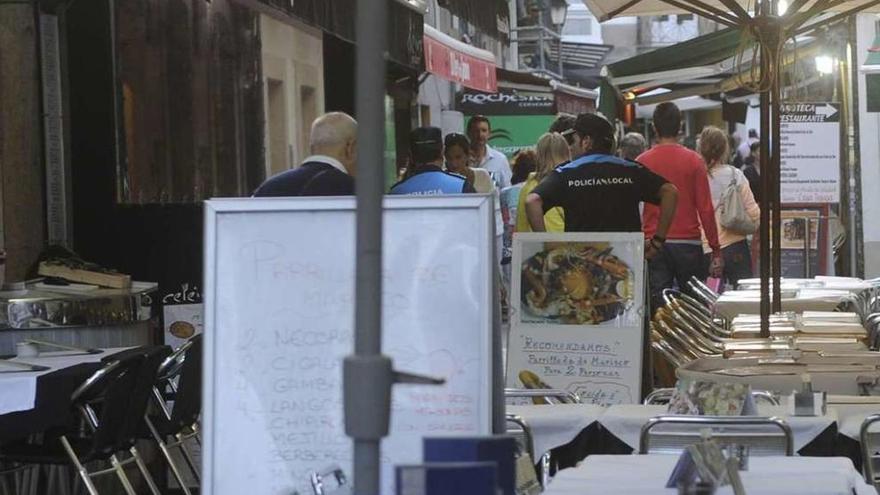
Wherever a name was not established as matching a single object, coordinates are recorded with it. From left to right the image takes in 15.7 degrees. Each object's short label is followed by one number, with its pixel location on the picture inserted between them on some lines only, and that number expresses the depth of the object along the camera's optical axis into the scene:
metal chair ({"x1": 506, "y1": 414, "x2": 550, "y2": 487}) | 10.71
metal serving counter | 15.05
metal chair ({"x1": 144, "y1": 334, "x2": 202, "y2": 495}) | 14.54
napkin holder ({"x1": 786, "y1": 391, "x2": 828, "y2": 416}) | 10.79
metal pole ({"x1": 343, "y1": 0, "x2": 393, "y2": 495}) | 5.29
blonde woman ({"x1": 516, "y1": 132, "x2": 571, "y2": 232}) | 21.06
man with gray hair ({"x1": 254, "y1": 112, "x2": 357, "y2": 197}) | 13.47
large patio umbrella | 16.27
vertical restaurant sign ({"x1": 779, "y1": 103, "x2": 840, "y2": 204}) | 29.72
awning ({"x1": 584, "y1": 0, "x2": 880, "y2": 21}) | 20.43
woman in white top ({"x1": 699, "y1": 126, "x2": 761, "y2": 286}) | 24.11
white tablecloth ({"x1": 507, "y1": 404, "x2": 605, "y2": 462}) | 11.10
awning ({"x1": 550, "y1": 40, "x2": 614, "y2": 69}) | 79.44
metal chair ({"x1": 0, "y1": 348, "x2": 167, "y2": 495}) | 13.17
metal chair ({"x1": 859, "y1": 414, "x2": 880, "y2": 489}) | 10.32
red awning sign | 30.15
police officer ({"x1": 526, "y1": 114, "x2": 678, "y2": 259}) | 16.76
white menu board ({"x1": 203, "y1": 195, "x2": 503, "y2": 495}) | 8.54
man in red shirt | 20.26
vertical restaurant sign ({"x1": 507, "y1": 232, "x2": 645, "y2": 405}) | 15.89
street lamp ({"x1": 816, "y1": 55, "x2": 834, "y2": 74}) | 34.75
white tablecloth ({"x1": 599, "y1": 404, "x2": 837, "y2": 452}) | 10.54
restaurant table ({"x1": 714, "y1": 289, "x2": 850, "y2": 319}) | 18.94
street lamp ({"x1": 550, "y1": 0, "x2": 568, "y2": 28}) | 62.40
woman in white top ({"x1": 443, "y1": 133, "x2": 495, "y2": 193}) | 22.28
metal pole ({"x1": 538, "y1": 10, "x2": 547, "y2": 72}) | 67.19
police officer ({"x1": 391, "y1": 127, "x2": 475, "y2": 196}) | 17.82
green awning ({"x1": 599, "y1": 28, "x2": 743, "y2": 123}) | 31.50
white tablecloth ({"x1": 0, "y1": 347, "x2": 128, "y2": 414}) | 12.51
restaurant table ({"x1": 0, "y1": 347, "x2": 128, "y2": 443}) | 12.49
